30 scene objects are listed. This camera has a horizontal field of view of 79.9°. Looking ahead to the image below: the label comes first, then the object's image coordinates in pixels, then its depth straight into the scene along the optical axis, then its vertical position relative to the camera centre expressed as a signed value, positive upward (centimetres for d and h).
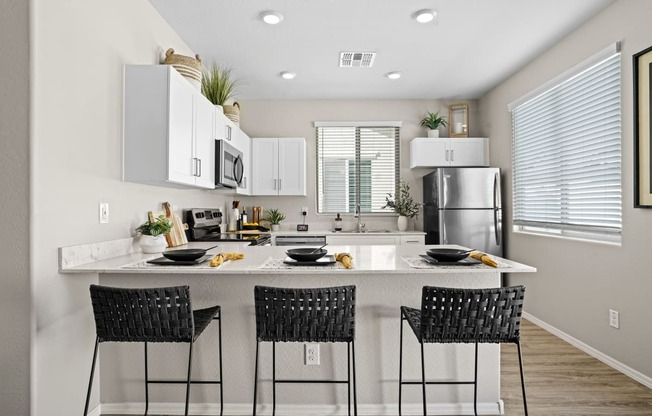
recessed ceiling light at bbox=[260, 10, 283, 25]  291 +146
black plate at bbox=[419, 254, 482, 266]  196 -28
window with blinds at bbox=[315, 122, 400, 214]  528 +56
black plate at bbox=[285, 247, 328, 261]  203 -25
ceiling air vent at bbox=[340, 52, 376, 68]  367 +145
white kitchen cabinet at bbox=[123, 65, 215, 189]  238 +52
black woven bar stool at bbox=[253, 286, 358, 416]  172 -48
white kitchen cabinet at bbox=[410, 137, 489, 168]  496 +72
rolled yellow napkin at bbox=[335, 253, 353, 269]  192 -26
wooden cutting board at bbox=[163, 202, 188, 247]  306 -16
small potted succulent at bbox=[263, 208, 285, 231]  508 -11
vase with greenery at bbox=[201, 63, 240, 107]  360 +113
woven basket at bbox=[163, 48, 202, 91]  278 +104
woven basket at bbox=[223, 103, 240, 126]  391 +98
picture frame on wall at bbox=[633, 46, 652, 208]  250 +52
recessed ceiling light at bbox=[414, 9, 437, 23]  289 +146
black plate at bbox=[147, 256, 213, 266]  201 -28
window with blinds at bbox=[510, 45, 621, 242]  290 +46
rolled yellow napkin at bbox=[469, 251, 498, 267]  193 -26
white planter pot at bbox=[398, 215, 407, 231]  501 -19
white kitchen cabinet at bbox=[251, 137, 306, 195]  493 +54
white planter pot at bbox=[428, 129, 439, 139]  501 +96
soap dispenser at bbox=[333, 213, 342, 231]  517 -20
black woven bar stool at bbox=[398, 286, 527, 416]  171 -48
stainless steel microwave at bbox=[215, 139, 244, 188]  322 +38
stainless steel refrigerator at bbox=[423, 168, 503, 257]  441 -1
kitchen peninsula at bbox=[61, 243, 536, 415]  215 -84
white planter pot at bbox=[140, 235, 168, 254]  251 -23
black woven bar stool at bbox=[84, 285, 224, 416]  169 -46
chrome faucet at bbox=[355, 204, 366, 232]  517 -13
